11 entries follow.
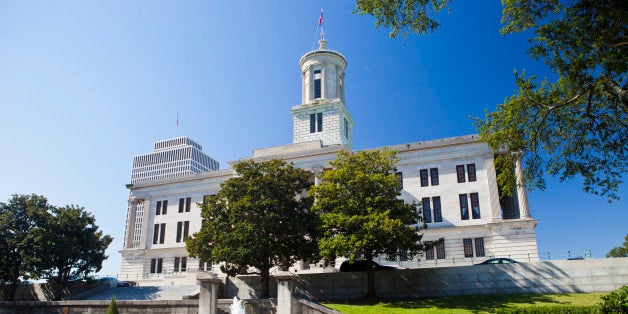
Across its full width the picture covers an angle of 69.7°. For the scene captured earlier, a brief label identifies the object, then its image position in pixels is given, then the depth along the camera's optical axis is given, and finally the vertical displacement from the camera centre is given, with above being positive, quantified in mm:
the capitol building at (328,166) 43344 +9153
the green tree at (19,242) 36750 +3321
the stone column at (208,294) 21312 -546
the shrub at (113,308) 22578 -1208
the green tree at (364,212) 27547 +4361
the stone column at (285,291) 21000 -443
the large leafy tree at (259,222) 30969 +4072
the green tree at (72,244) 38125 +3355
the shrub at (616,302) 11227 -603
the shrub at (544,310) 16073 -1116
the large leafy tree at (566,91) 17609 +7926
